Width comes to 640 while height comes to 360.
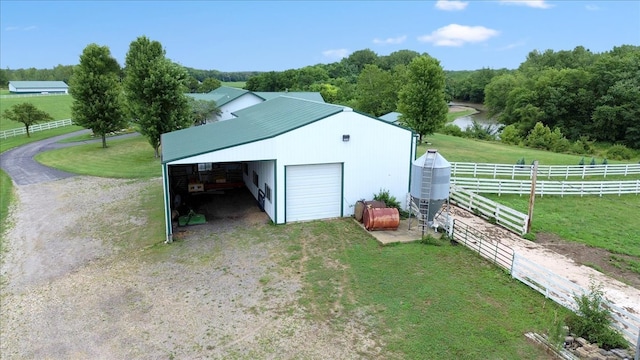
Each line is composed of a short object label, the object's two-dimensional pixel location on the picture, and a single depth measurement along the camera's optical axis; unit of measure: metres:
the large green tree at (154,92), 27.77
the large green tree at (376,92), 58.88
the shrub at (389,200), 16.22
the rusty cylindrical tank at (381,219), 14.55
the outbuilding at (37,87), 97.81
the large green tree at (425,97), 33.81
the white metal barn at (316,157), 14.68
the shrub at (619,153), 40.12
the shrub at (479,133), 52.59
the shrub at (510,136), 48.62
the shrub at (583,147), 43.22
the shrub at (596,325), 7.75
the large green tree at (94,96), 31.22
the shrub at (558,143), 43.32
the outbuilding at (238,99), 39.72
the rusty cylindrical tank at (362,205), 15.23
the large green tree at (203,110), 39.74
